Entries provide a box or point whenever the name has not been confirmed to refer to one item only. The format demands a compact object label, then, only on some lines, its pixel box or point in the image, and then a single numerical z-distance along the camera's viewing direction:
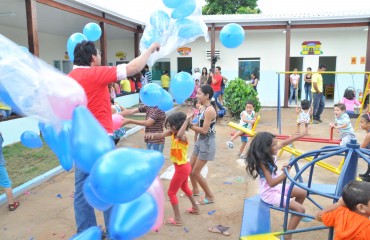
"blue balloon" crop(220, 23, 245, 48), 4.48
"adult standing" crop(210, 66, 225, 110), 11.50
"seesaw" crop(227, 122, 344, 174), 4.54
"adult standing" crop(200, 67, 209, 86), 12.62
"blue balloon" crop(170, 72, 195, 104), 3.88
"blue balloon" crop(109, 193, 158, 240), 1.85
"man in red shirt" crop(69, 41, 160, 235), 2.46
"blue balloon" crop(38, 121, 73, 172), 2.65
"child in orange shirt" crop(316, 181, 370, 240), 2.00
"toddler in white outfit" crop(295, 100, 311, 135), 7.60
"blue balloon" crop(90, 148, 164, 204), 1.65
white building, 12.44
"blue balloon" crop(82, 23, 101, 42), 5.14
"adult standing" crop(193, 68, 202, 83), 13.16
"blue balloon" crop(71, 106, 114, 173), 1.82
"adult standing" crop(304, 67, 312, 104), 12.57
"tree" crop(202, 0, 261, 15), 27.56
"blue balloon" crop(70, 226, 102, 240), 1.97
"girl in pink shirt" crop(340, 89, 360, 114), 8.91
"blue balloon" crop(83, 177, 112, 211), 1.93
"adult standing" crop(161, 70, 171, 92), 14.97
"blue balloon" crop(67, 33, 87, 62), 4.46
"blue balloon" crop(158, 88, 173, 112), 3.72
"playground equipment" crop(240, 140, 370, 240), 2.41
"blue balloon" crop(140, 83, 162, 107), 3.57
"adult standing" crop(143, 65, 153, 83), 11.18
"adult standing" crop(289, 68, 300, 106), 13.28
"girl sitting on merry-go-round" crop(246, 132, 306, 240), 3.00
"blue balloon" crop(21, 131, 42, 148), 4.17
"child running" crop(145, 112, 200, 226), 3.59
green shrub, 10.23
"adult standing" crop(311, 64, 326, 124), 9.95
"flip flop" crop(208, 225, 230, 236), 3.46
